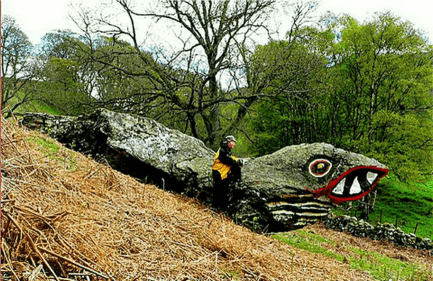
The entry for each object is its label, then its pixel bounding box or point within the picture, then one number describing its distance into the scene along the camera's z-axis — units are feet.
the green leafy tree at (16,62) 58.13
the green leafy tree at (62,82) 65.16
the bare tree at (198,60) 46.42
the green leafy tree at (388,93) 62.85
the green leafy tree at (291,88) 48.37
